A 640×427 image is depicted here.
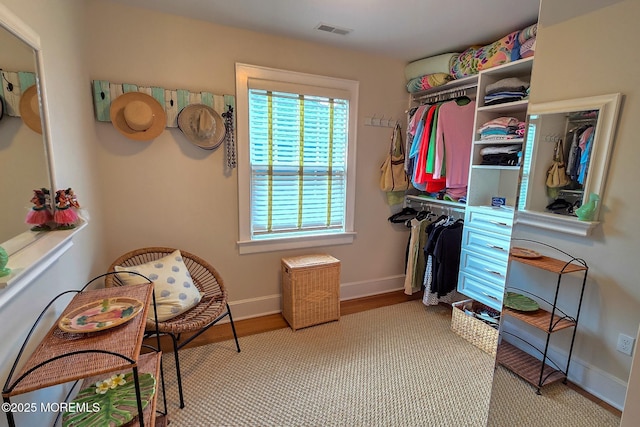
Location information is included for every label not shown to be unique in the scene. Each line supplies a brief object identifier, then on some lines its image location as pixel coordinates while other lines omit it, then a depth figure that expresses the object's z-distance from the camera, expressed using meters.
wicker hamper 2.48
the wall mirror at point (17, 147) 0.98
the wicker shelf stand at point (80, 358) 0.83
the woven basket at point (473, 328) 2.22
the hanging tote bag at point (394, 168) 3.00
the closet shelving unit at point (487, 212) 2.28
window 2.46
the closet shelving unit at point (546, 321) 0.84
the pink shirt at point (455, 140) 2.59
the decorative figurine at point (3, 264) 0.87
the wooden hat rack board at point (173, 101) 1.99
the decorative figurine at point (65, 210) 1.30
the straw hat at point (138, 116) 2.02
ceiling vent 2.23
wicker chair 1.71
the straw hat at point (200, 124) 2.21
